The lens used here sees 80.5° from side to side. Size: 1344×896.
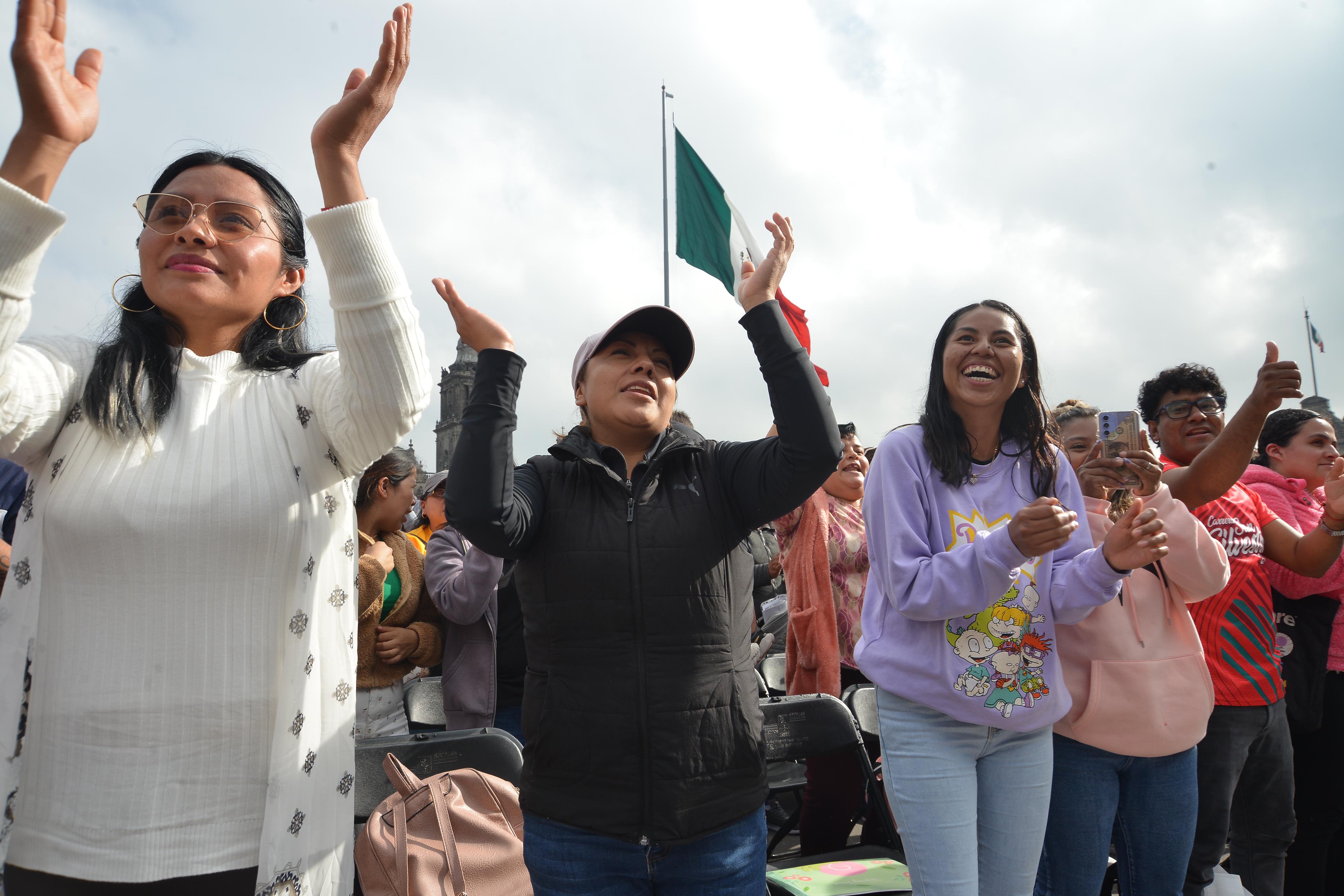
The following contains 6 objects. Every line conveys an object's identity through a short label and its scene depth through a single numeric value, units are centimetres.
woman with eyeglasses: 121
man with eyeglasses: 274
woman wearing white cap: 165
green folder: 240
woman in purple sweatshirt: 197
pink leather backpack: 200
